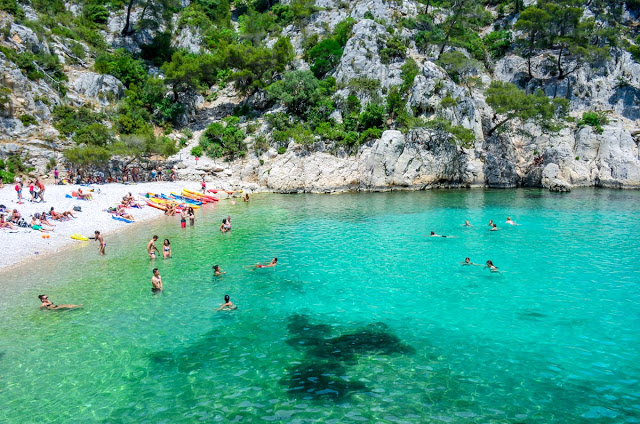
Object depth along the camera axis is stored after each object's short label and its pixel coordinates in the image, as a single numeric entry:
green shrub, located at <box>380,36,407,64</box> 60.47
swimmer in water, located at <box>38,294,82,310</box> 13.91
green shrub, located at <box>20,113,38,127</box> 44.72
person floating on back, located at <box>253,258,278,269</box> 18.86
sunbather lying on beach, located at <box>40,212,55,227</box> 24.70
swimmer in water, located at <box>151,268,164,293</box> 15.81
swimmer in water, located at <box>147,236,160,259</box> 20.35
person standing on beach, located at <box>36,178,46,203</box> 29.67
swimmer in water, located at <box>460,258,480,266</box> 19.04
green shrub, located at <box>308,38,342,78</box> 64.94
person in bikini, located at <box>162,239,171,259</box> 20.73
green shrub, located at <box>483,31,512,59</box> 66.69
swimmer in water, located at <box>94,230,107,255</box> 21.22
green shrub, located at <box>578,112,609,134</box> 50.27
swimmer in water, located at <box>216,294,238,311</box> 14.10
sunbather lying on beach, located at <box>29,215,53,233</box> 23.86
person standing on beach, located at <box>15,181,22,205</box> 28.18
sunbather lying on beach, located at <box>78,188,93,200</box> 32.53
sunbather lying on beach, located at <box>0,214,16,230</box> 22.70
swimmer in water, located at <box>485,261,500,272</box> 18.09
